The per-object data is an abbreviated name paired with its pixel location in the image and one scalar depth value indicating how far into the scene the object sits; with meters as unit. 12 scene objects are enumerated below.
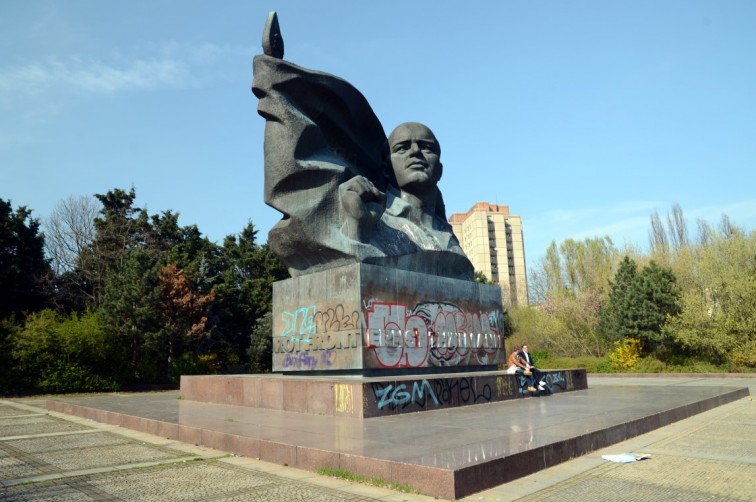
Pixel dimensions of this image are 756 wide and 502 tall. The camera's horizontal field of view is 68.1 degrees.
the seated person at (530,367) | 12.97
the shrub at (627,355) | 29.17
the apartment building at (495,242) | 95.06
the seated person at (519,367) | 12.98
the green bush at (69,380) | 23.34
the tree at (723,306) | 25.34
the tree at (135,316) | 25.89
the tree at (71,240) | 36.62
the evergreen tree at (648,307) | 28.52
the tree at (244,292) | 33.50
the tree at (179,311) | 27.92
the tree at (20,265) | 28.34
